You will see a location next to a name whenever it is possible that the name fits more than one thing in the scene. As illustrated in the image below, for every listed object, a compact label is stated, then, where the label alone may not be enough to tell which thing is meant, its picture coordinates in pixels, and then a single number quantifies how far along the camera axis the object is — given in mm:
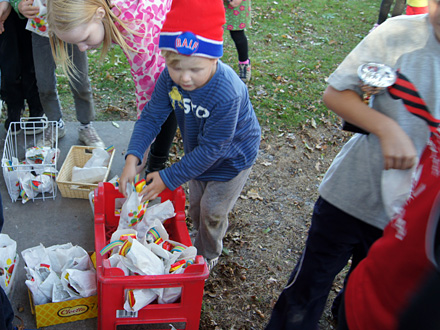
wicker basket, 2991
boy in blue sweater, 1827
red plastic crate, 1852
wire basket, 2947
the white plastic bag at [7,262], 2137
